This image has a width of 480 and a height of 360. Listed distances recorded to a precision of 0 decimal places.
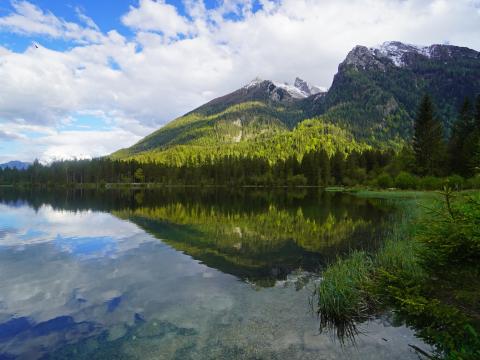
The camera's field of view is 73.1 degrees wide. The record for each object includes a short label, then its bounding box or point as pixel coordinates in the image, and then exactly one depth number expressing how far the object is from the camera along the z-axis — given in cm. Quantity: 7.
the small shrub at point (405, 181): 8344
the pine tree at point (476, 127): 6895
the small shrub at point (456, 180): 6531
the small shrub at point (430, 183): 6899
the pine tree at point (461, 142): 7662
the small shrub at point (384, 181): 9682
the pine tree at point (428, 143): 8519
